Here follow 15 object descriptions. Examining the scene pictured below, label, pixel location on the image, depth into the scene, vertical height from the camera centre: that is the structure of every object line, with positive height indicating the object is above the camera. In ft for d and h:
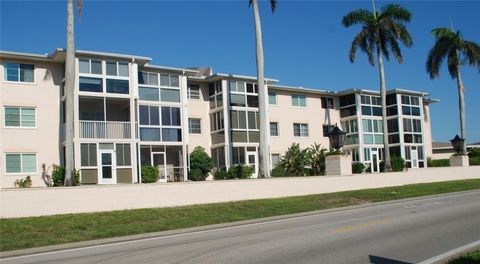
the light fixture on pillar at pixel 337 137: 95.25 +5.37
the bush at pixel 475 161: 151.26 -0.06
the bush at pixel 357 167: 145.69 -0.40
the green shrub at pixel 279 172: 115.89 -0.73
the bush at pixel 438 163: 172.22 -0.07
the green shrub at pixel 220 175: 118.62 -0.81
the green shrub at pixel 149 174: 107.55 +0.07
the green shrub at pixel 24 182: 94.24 -0.48
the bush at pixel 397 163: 153.73 +0.28
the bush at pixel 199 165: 118.73 +1.69
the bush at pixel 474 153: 174.66 +2.80
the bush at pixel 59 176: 94.07 +0.36
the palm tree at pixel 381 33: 137.39 +34.78
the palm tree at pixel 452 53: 159.22 +33.36
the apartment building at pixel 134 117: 100.58 +13.14
